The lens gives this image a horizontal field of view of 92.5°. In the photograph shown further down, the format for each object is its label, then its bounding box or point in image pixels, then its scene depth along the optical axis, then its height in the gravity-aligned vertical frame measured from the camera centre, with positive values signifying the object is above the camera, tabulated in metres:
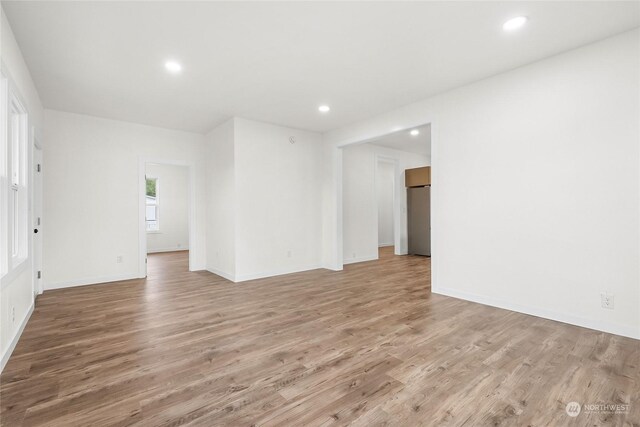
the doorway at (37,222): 3.99 -0.07
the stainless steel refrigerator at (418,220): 7.48 -0.23
